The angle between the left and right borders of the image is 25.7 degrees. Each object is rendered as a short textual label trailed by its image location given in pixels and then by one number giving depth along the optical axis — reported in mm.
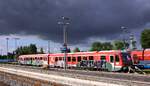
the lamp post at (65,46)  53425
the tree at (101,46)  170500
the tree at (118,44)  154225
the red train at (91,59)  49500
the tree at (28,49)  181000
